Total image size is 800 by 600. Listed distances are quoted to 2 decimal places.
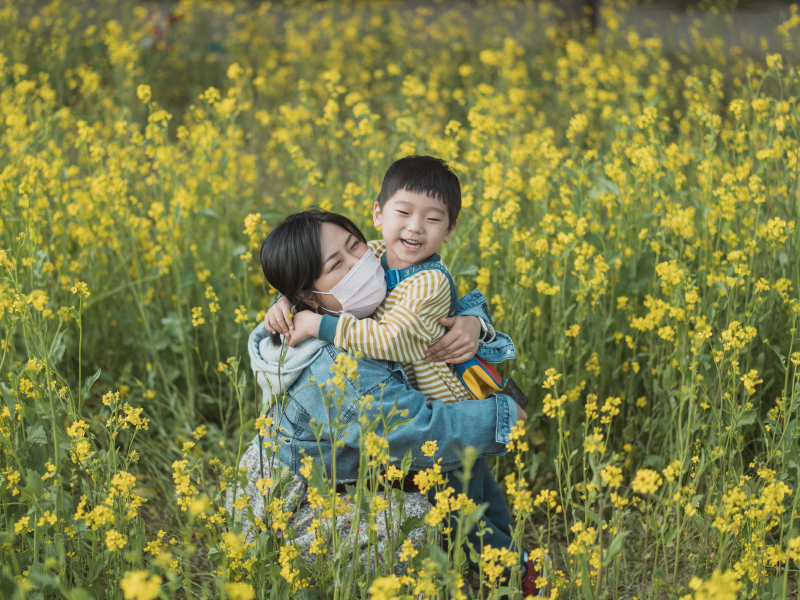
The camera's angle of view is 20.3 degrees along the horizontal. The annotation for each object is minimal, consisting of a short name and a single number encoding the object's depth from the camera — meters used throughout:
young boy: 3.78
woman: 3.79
